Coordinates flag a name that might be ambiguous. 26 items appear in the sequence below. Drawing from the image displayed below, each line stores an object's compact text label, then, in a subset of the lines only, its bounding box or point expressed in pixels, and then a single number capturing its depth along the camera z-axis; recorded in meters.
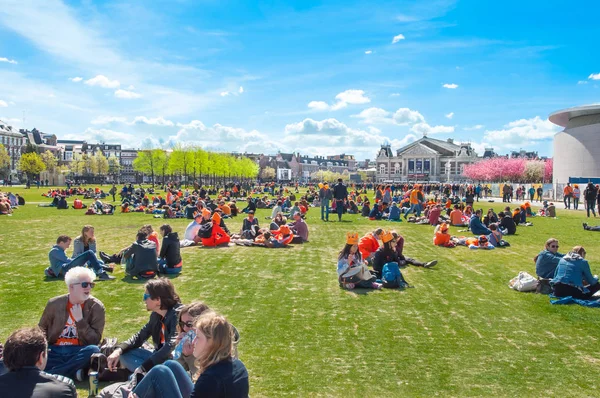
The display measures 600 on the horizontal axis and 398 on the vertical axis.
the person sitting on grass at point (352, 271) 9.51
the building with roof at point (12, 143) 101.12
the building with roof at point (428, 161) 138.62
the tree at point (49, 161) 92.38
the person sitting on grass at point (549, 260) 9.43
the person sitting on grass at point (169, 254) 10.48
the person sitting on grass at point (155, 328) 5.07
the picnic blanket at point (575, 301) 8.30
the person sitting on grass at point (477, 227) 17.33
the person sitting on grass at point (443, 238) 15.19
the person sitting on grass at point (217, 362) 3.35
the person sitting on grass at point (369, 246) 11.51
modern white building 53.38
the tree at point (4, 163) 82.76
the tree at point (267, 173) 151.46
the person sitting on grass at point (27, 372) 3.39
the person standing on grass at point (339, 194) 23.28
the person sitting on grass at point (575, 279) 8.55
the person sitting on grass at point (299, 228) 15.67
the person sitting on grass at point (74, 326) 5.20
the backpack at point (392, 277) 9.62
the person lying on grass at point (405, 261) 11.73
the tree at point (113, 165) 115.59
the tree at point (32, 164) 82.50
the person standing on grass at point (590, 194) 24.55
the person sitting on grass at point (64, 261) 9.55
